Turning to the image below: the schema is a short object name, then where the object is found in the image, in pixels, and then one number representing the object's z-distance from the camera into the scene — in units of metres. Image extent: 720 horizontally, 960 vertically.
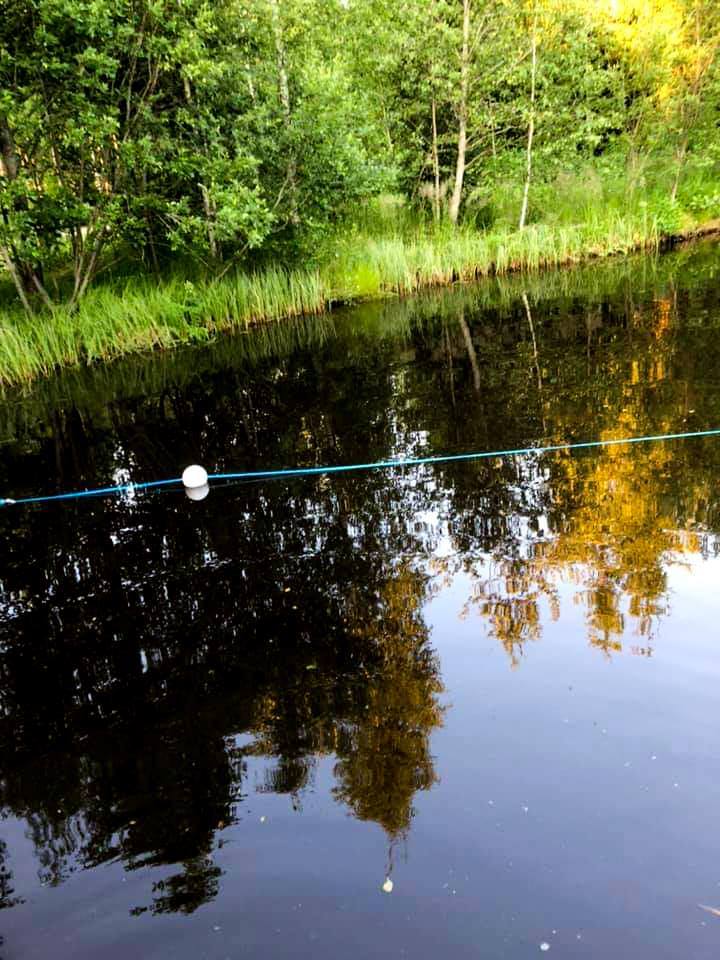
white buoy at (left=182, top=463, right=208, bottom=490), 6.07
